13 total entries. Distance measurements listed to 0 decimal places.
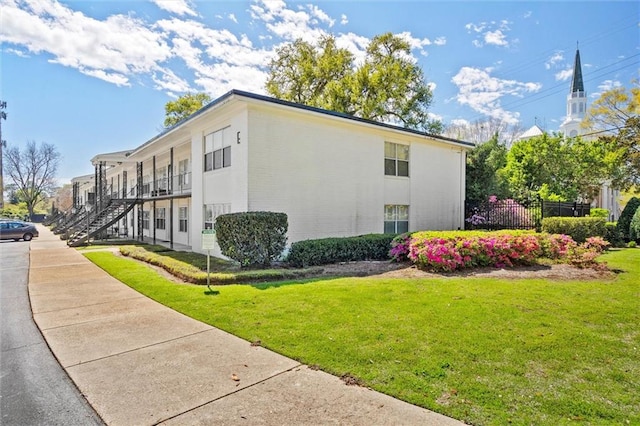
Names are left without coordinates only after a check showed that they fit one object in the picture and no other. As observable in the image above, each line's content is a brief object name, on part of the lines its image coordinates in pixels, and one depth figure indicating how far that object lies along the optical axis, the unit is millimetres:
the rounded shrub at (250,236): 10406
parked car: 24219
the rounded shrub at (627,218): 16672
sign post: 8281
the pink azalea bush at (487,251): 9422
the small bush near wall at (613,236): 15828
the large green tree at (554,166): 27109
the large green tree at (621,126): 23625
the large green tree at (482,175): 21812
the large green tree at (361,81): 30219
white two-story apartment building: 12109
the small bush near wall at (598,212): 25450
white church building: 54469
